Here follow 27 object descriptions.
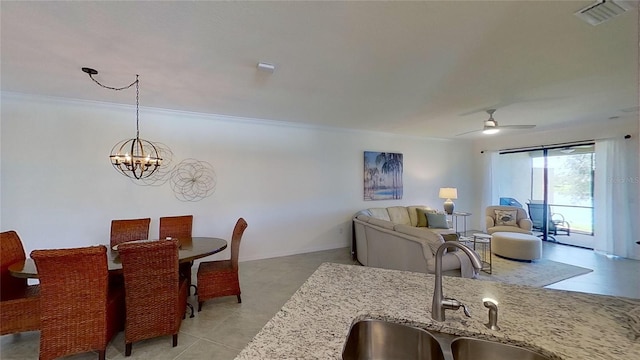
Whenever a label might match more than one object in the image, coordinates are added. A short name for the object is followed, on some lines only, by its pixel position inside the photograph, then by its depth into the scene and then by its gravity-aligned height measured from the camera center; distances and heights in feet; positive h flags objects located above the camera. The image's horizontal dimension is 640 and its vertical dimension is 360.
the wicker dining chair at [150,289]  6.79 -3.00
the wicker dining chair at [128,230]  10.21 -2.08
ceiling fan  12.60 +2.86
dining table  6.84 -2.47
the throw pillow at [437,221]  17.80 -2.69
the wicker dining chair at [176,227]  11.11 -2.07
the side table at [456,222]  22.53 -3.49
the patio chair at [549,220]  18.95 -2.79
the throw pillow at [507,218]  17.75 -2.42
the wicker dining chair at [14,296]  6.83 -3.38
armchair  17.02 -2.54
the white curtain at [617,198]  15.06 -0.82
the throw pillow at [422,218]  18.35 -2.57
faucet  3.19 -1.49
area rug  11.76 -4.42
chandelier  12.46 +1.45
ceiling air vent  4.90 +3.46
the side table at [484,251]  13.00 -4.22
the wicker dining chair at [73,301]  6.08 -3.03
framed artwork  18.95 +0.48
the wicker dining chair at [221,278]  9.28 -3.59
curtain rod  16.67 +2.75
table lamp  18.71 -0.79
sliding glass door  17.56 -0.35
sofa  10.01 -2.93
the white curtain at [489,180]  21.74 +0.24
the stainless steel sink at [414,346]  2.92 -1.97
